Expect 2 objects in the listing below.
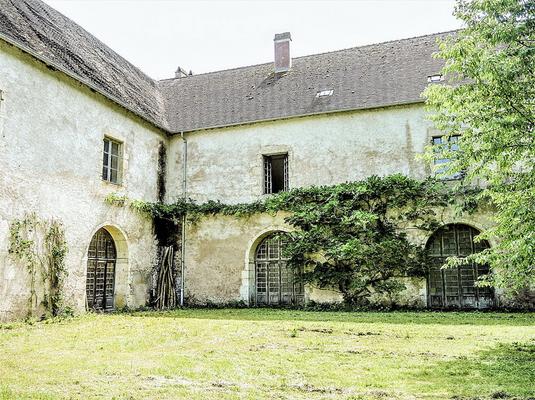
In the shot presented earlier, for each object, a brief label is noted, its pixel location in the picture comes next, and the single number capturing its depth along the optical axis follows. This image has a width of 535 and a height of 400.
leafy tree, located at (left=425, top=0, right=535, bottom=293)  5.32
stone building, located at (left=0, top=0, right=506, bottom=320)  9.36
